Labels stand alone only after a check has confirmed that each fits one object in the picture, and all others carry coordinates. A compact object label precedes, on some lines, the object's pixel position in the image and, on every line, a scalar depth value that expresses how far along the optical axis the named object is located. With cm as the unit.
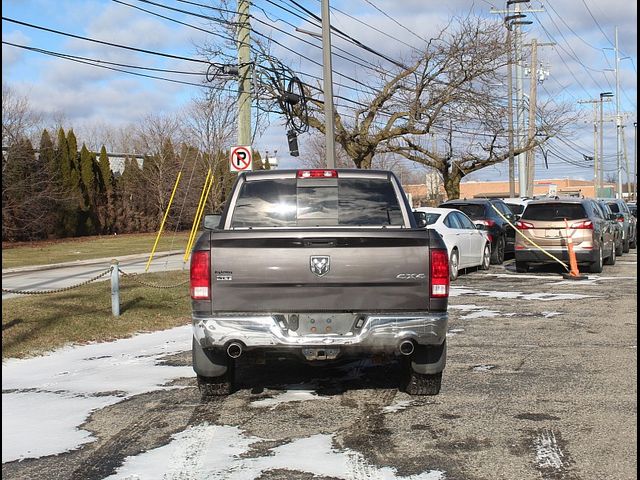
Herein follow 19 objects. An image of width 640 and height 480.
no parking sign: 1639
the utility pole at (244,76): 1742
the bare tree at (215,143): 3444
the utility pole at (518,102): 3362
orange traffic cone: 1638
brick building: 9188
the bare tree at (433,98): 2364
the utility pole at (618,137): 6540
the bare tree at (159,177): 4222
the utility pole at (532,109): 3650
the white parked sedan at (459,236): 1554
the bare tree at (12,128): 3177
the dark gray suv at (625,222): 2435
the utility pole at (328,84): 2025
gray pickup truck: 557
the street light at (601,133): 7362
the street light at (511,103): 3253
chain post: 1055
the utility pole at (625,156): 8546
